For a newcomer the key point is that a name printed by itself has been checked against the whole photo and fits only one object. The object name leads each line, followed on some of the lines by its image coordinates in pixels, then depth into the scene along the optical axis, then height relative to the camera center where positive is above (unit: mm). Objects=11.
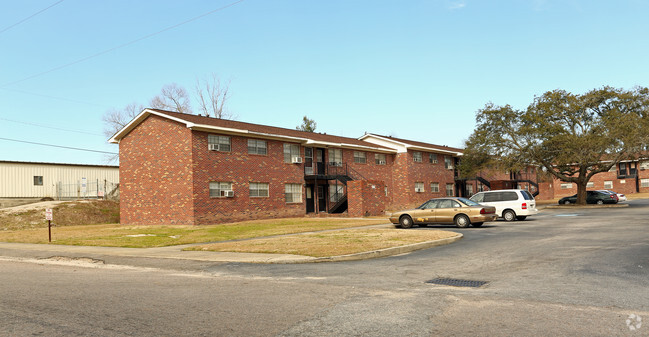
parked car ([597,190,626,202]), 45262 -1556
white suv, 25422 -940
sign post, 19775 -583
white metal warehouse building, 41853 +1899
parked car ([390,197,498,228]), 21062 -1199
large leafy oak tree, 37625 +4153
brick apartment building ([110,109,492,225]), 27516 +1407
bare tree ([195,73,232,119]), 49688 +8620
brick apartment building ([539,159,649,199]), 71569 +121
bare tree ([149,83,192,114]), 50062 +9424
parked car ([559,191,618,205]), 43156 -1481
